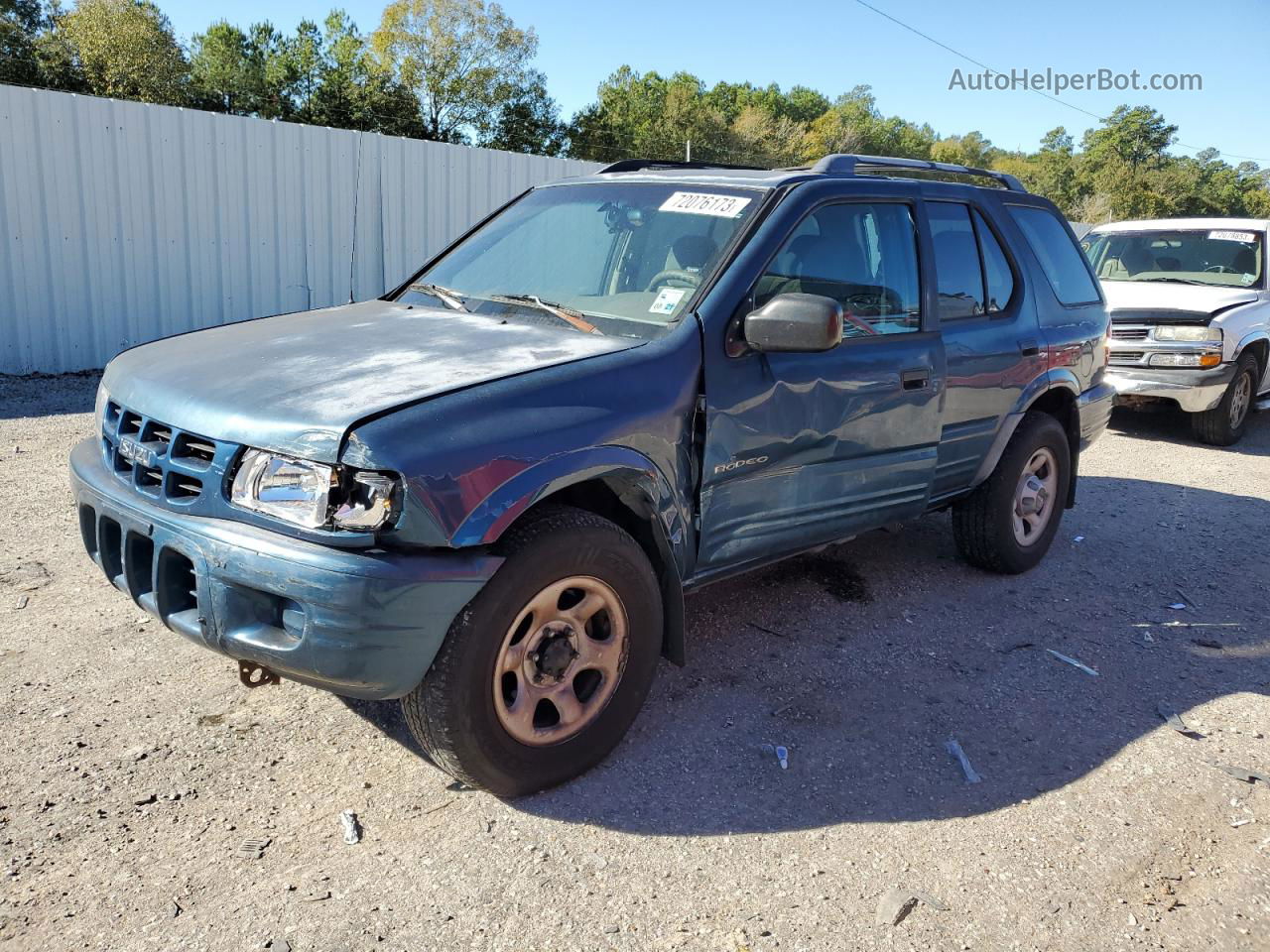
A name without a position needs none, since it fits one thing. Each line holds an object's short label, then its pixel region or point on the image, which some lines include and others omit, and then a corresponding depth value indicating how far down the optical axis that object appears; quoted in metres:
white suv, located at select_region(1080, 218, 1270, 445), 8.71
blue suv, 2.49
